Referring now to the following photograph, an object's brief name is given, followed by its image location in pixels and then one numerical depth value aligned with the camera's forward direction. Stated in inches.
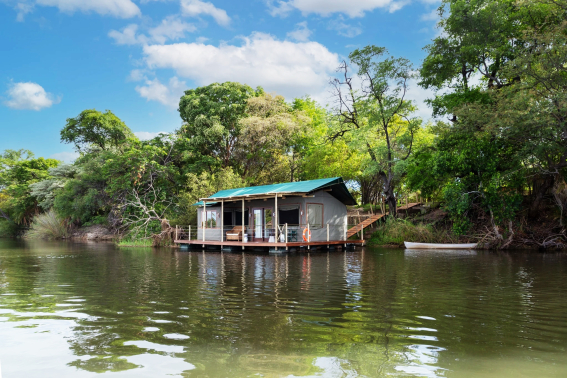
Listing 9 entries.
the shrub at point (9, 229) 1802.4
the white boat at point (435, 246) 862.5
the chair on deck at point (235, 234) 914.7
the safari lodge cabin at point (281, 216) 836.0
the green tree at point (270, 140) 1250.6
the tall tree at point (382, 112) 1045.8
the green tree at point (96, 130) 1644.9
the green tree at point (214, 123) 1322.6
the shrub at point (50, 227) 1464.1
